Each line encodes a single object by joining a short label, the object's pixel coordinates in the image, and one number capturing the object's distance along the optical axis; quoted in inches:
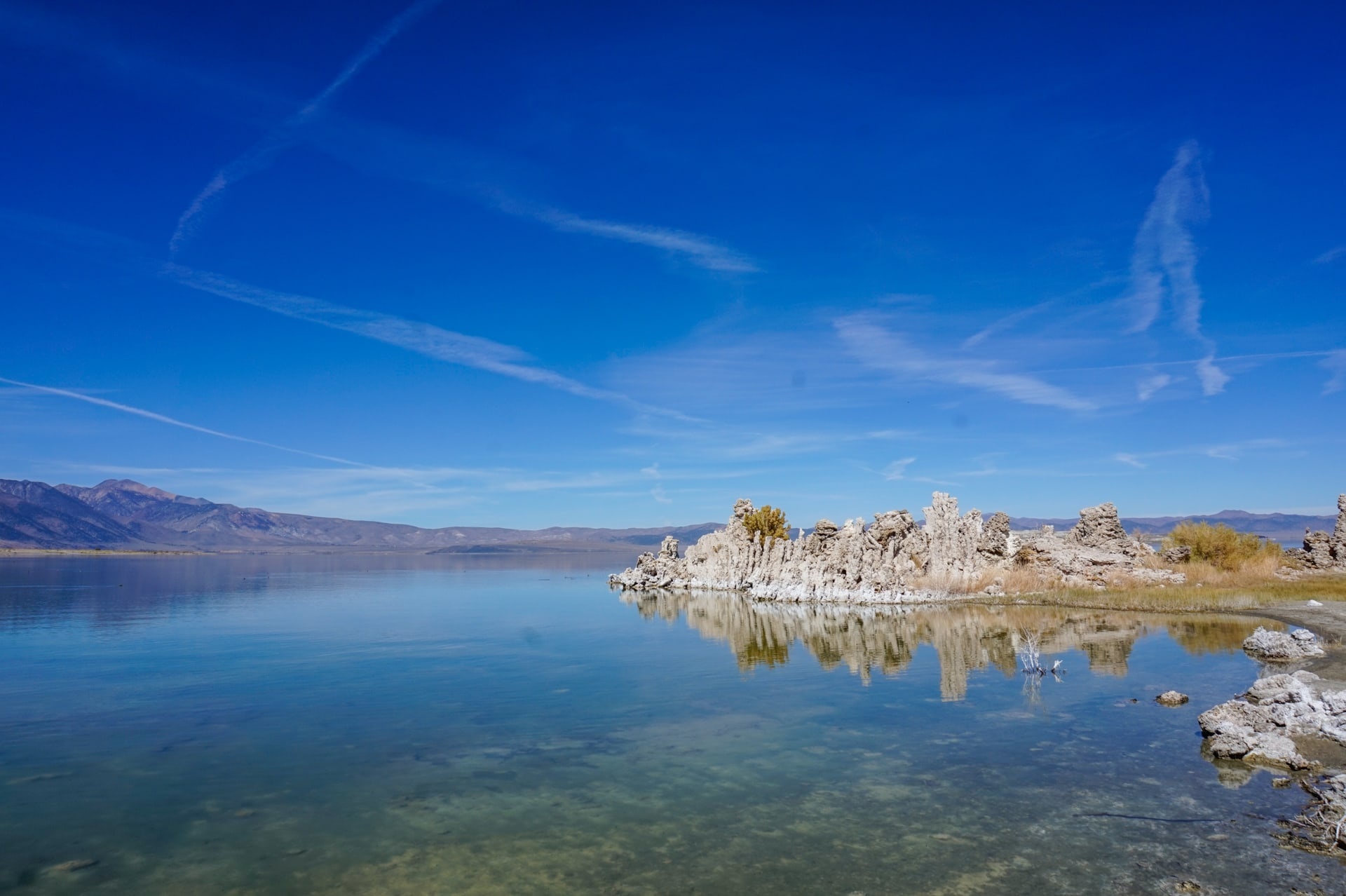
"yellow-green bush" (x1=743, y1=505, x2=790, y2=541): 2797.7
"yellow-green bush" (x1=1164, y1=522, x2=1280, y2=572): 1948.8
